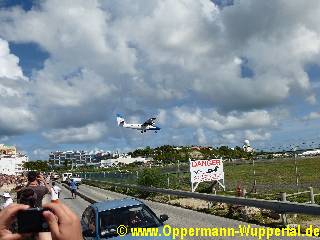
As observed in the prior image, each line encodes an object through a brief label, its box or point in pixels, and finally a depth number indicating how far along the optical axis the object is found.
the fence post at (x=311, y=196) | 15.57
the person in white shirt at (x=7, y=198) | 11.84
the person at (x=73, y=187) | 38.54
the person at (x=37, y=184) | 8.51
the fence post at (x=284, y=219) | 14.13
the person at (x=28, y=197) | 4.93
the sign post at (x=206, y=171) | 26.42
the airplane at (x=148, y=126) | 59.72
